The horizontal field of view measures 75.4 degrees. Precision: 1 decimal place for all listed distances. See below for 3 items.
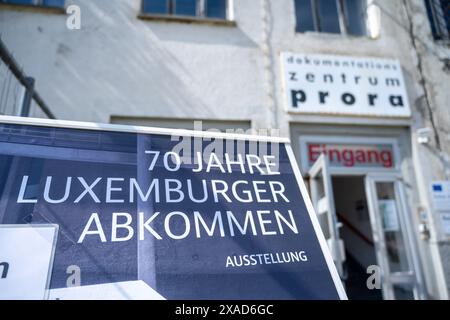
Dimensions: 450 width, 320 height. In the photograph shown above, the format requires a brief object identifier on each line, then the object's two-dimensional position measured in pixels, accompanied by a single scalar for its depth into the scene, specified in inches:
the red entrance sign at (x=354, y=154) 172.1
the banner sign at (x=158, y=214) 42.5
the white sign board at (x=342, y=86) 172.1
